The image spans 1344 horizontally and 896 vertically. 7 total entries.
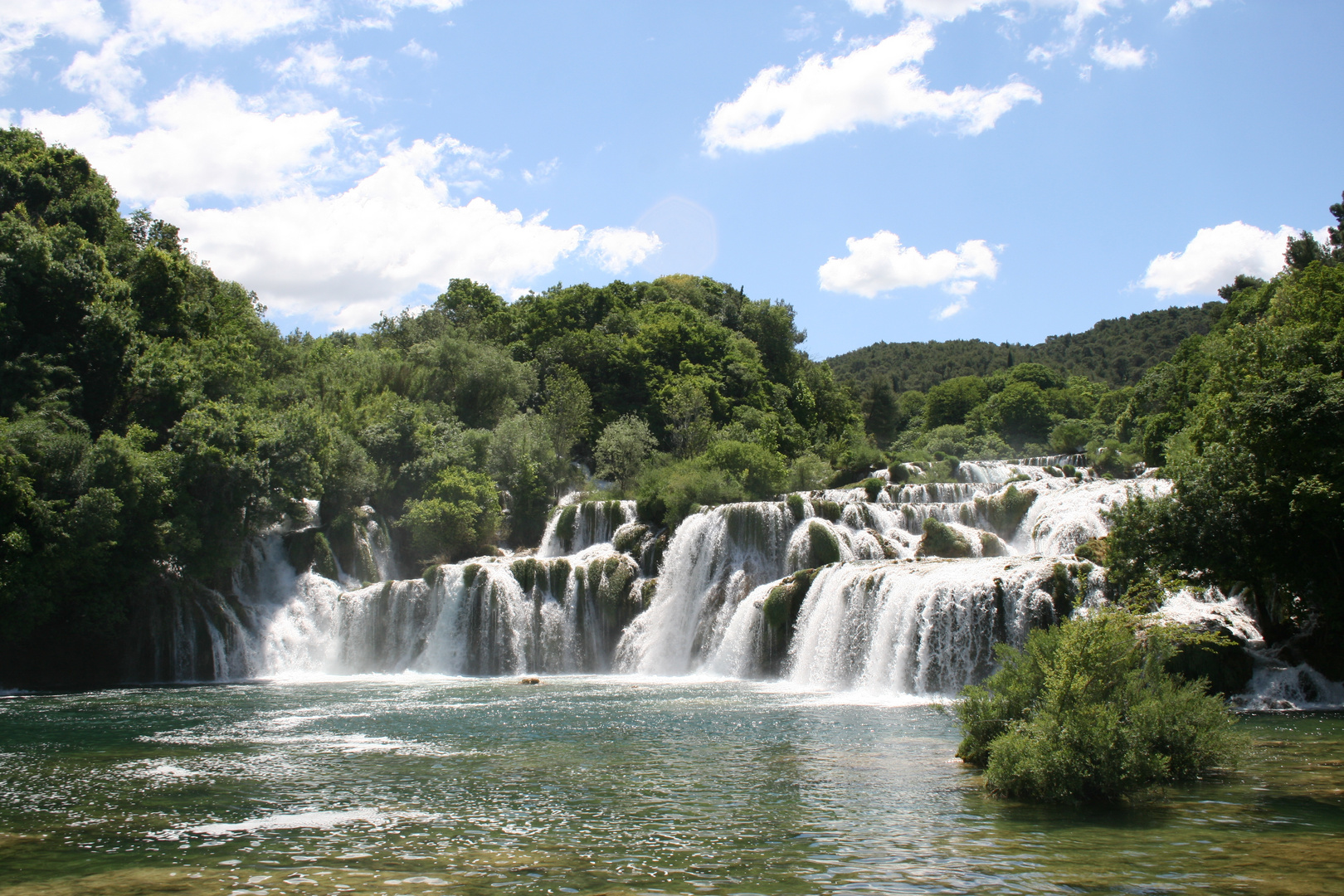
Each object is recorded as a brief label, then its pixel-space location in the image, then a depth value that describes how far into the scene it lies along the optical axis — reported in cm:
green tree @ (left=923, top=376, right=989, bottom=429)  11225
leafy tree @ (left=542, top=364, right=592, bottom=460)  5200
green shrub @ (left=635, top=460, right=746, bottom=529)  3812
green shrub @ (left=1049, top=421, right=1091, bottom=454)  8362
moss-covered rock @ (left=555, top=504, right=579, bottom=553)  4116
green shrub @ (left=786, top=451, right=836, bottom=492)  4944
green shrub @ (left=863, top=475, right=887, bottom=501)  4066
